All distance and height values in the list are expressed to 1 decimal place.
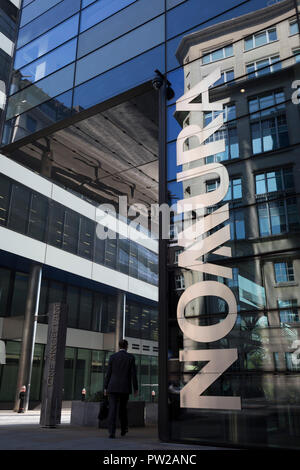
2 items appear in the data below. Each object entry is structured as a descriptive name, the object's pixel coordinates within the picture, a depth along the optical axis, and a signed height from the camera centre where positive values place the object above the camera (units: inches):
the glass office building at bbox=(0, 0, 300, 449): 270.7 +205.4
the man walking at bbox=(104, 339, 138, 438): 300.5 +0.0
